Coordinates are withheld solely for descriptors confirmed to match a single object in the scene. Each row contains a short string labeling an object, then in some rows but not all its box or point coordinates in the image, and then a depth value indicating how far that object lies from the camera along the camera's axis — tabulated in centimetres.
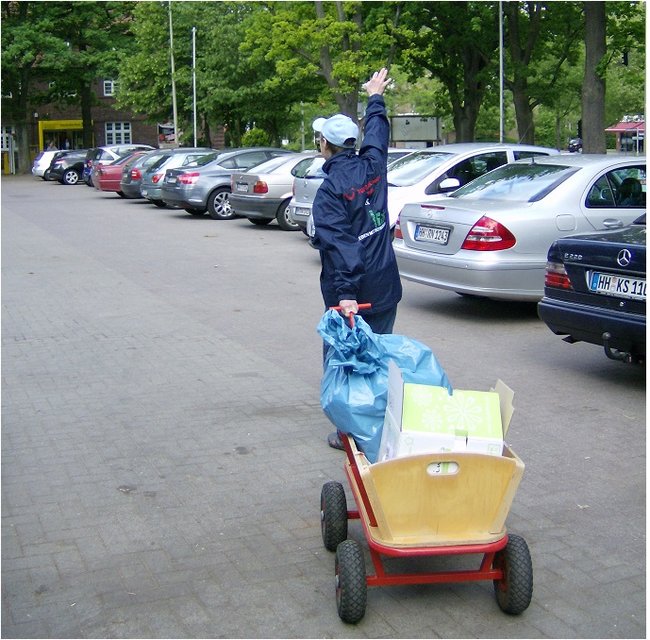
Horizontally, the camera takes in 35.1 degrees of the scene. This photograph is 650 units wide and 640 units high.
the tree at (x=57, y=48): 5188
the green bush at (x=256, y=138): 4450
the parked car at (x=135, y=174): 2972
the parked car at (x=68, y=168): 4362
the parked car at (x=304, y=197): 1603
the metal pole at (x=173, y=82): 4716
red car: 3319
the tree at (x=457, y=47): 3008
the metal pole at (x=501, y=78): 2530
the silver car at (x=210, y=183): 2350
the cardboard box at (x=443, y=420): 398
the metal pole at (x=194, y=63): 4591
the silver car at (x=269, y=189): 1983
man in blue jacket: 541
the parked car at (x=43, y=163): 4681
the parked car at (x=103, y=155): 3817
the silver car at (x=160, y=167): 2670
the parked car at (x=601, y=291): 716
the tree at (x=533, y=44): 2861
